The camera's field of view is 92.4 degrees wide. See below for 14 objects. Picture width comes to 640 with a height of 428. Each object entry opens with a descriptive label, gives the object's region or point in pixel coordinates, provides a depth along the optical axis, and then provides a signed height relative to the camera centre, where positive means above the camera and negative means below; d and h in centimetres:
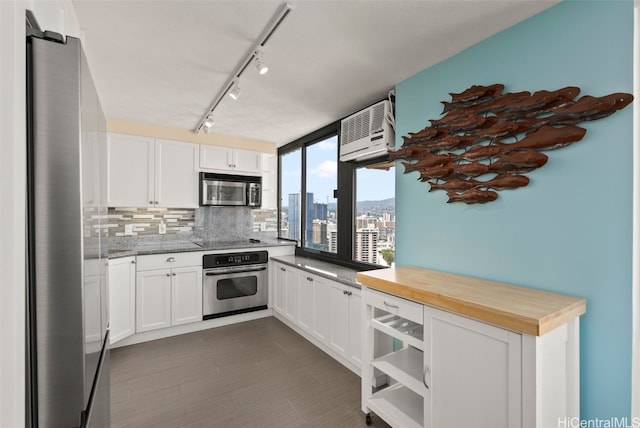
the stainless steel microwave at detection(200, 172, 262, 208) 399 +29
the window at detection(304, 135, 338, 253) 366 +21
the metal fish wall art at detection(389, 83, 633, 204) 158 +46
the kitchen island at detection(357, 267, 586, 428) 133 -70
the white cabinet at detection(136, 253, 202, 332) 332 -90
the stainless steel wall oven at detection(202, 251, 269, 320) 367 -89
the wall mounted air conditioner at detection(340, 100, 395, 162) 265 +72
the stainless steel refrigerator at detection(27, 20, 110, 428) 70 -5
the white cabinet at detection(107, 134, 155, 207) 349 +47
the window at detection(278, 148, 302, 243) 445 +26
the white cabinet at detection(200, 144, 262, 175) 404 +71
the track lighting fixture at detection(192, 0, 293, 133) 167 +106
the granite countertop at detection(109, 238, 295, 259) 330 -43
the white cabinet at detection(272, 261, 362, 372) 267 -100
